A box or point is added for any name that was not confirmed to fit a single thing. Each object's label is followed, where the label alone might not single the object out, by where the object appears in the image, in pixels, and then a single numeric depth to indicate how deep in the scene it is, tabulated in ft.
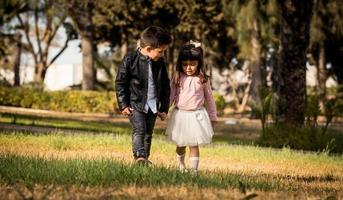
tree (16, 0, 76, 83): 164.76
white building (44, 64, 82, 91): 234.79
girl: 25.09
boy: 24.82
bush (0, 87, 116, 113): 114.83
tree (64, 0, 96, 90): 113.39
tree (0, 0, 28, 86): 151.64
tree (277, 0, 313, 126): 50.70
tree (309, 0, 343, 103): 120.98
